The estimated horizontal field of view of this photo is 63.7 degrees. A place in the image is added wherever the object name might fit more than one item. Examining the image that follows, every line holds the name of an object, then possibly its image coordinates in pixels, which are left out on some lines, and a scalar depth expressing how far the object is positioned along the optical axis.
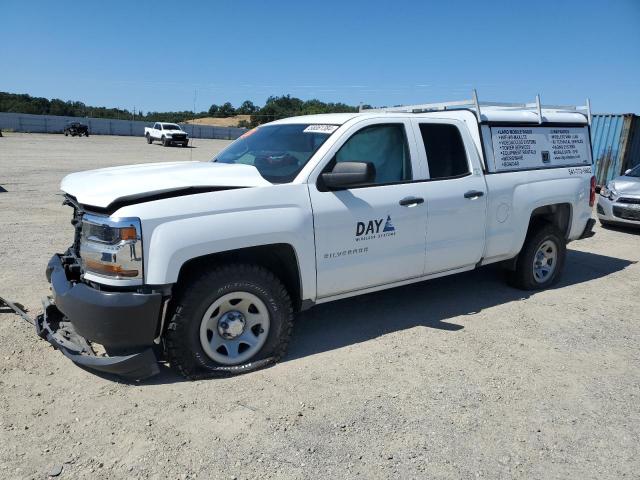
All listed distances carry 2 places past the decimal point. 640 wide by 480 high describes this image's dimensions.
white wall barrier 51.50
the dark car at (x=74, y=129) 48.31
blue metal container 15.22
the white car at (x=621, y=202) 9.77
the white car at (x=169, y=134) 40.66
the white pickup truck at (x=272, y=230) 3.35
